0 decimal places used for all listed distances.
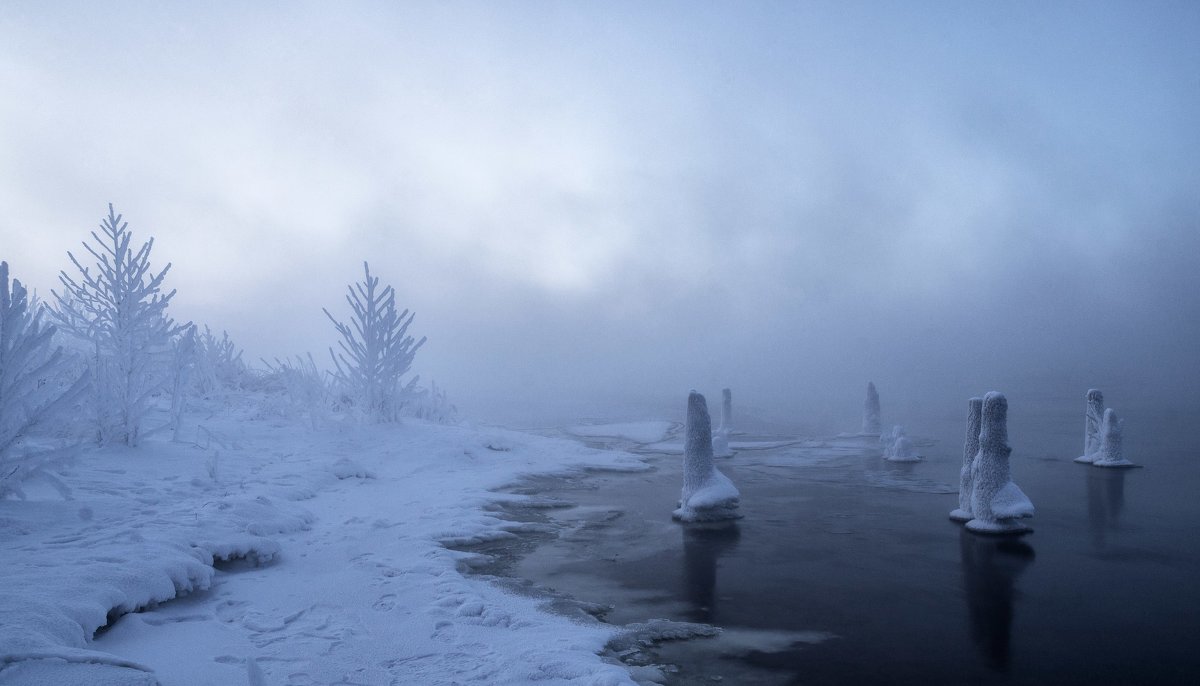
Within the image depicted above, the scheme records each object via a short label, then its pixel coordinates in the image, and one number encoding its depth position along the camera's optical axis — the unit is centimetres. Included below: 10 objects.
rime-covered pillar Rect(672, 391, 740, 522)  1492
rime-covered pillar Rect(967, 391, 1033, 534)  1363
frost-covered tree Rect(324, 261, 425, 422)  2220
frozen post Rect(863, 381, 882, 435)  3856
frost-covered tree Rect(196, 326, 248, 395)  2620
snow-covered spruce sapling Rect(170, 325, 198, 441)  1576
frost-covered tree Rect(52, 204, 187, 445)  1365
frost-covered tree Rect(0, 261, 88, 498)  834
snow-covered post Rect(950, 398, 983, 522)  1497
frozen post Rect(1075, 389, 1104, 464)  2464
